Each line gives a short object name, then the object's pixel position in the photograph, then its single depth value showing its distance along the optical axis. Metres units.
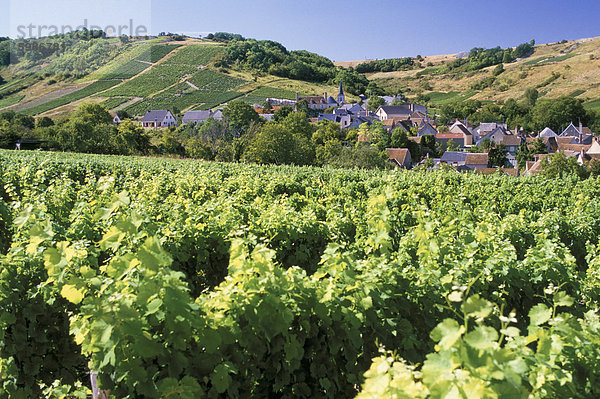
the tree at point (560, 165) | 40.19
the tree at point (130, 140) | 49.88
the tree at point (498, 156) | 65.88
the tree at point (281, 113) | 80.50
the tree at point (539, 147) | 67.19
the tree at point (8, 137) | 49.78
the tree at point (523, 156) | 60.78
